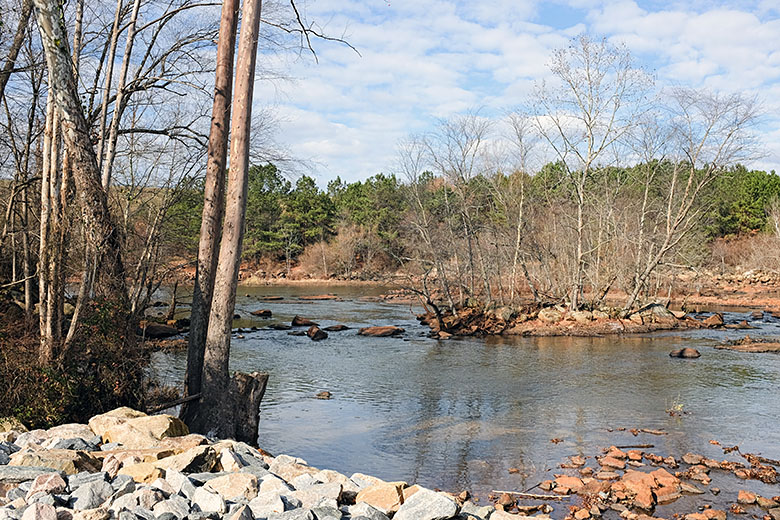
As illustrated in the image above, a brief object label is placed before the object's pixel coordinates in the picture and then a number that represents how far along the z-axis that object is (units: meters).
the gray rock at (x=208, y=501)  4.46
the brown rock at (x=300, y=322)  23.75
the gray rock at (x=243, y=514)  4.10
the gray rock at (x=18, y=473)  4.78
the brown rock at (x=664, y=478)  7.41
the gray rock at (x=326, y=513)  4.40
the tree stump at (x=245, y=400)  8.11
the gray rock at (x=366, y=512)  4.52
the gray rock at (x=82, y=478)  4.75
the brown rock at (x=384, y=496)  4.87
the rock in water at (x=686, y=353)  17.56
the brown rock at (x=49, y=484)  4.56
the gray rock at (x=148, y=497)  4.38
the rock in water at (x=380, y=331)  21.80
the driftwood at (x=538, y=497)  7.09
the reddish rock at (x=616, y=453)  8.59
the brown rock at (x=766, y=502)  6.83
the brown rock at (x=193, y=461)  5.40
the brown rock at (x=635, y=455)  8.48
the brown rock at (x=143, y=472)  5.09
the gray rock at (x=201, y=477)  5.08
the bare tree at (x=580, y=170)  24.45
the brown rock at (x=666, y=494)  7.04
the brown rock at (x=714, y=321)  24.47
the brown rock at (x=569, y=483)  7.36
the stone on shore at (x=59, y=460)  5.16
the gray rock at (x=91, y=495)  4.38
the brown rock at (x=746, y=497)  6.95
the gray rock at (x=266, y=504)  4.48
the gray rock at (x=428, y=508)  4.58
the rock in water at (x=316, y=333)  20.75
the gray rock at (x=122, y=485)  4.59
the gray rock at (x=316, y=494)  4.82
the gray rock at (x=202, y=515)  4.27
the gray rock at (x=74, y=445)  5.88
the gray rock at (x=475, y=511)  4.98
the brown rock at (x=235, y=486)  4.88
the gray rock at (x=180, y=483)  4.73
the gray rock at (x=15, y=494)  4.42
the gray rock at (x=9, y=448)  5.68
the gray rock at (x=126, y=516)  4.11
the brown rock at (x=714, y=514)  6.46
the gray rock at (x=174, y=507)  4.29
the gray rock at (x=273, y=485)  5.02
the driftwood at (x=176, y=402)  8.16
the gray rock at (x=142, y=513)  4.18
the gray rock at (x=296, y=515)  4.28
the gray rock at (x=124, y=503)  4.29
